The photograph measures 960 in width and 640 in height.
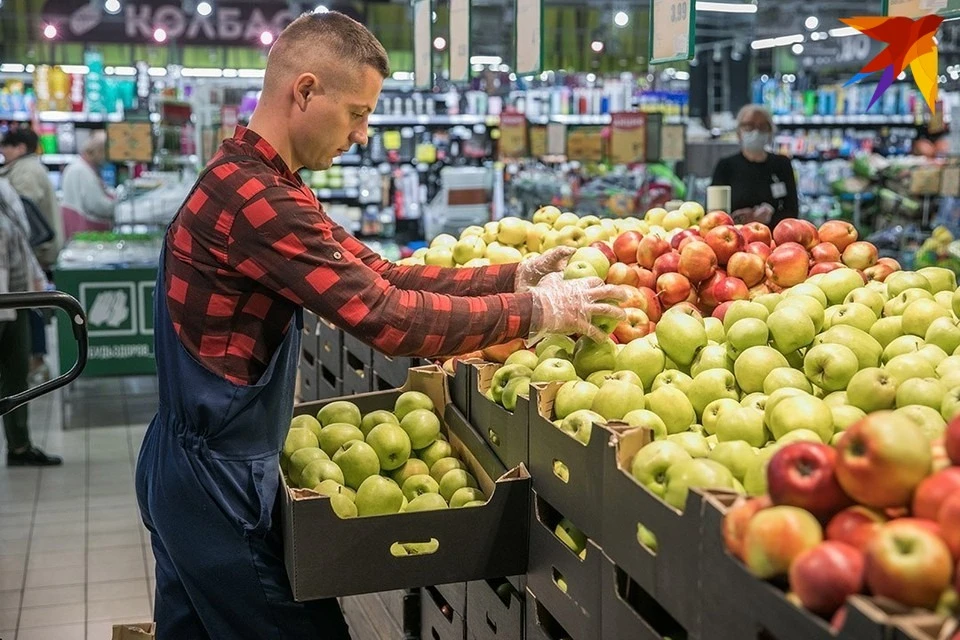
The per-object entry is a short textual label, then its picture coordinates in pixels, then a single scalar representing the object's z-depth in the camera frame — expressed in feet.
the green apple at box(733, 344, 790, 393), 7.17
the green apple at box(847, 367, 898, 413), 6.32
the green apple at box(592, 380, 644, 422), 7.07
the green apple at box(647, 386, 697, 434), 7.04
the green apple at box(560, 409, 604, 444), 6.89
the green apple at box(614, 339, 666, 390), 7.70
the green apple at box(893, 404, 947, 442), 5.62
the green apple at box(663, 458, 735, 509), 5.57
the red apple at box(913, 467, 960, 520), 4.21
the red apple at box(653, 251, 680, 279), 9.68
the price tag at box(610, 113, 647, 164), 26.84
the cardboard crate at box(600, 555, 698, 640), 5.94
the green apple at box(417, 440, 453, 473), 8.84
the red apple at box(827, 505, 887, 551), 4.29
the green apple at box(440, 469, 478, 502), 8.27
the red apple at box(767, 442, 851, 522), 4.57
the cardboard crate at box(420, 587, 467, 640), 9.00
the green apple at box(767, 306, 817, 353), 7.52
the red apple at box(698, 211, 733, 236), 10.48
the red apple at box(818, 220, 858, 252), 10.31
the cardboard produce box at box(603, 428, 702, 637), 5.19
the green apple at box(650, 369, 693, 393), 7.37
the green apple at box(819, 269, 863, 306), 8.75
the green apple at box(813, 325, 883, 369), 7.18
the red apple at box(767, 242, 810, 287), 9.58
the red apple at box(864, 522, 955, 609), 3.92
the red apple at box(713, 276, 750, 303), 9.36
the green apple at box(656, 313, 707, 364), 7.81
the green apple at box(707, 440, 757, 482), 5.86
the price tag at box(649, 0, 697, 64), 10.84
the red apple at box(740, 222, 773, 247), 10.36
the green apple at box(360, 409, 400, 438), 8.95
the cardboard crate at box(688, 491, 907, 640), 3.81
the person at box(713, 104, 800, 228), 22.91
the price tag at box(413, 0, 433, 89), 17.84
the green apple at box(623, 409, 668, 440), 6.76
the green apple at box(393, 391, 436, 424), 9.21
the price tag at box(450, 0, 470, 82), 16.06
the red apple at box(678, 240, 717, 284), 9.50
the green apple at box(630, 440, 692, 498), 5.85
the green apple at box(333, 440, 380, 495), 8.21
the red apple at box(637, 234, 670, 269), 9.96
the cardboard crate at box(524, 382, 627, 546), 6.44
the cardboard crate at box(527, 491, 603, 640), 6.51
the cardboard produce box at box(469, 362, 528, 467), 7.66
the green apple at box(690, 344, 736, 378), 7.63
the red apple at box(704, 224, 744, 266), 9.73
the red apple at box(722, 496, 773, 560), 4.64
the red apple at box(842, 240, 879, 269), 10.09
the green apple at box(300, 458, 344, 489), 7.96
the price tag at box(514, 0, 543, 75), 14.19
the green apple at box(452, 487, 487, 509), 8.07
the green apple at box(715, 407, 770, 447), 6.35
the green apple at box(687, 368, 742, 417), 7.21
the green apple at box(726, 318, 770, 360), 7.54
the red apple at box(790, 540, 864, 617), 4.10
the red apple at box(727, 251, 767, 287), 9.49
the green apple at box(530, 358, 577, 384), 7.93
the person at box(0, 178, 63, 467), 19.72
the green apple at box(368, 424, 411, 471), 8.49
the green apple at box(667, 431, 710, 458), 6.32
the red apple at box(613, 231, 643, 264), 10.23
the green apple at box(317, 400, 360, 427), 9.04
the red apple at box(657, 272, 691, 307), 9.42
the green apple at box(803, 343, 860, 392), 6.84
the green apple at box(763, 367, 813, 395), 6.86
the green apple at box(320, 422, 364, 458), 8.61
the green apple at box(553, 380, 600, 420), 7.23
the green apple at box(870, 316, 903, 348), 7.69
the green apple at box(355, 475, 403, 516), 7.82
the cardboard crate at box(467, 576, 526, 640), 7.76
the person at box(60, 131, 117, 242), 30.09
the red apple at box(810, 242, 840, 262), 9.99
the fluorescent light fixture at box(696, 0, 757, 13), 20.24
